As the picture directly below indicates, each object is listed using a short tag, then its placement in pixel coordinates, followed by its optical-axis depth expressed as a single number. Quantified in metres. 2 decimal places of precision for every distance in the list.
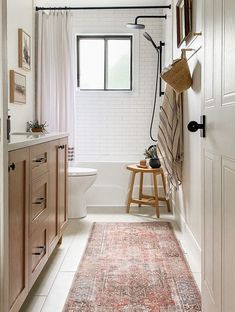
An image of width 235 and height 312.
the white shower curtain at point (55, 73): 4.43
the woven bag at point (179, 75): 2.82
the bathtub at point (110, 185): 4.63
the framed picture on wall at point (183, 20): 2.79
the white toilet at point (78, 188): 3.82
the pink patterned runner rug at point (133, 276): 2.01
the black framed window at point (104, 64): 4.95
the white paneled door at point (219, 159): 1.25
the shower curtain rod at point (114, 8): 4.40
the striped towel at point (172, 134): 3.26
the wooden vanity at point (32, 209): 1.60
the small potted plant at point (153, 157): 4.15
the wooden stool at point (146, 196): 4.09
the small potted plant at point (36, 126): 3.95
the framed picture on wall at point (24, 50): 3.83
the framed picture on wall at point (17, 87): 3.58
